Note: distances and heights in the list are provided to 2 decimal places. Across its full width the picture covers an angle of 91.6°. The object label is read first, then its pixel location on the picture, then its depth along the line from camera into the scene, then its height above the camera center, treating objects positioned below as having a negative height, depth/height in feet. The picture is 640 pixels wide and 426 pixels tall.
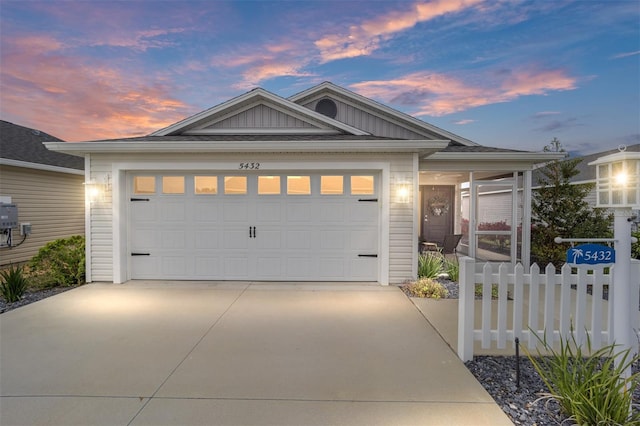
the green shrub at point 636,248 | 21.77 -2.62
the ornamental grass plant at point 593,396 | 6.61 -4.13
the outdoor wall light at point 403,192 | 20.65 +1.19
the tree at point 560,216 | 25.90 -0.44
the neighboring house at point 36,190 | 27.04 +1.77
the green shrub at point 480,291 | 18.91 -5.10
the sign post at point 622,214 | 7.47 -0.08
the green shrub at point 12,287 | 17.33 -4.47
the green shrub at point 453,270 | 22.15 -4.34
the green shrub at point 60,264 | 20.79 -3.78
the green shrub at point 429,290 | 18.64 -4.85
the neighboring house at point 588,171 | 46.51 +6.30
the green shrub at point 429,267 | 21.68 -3.99
